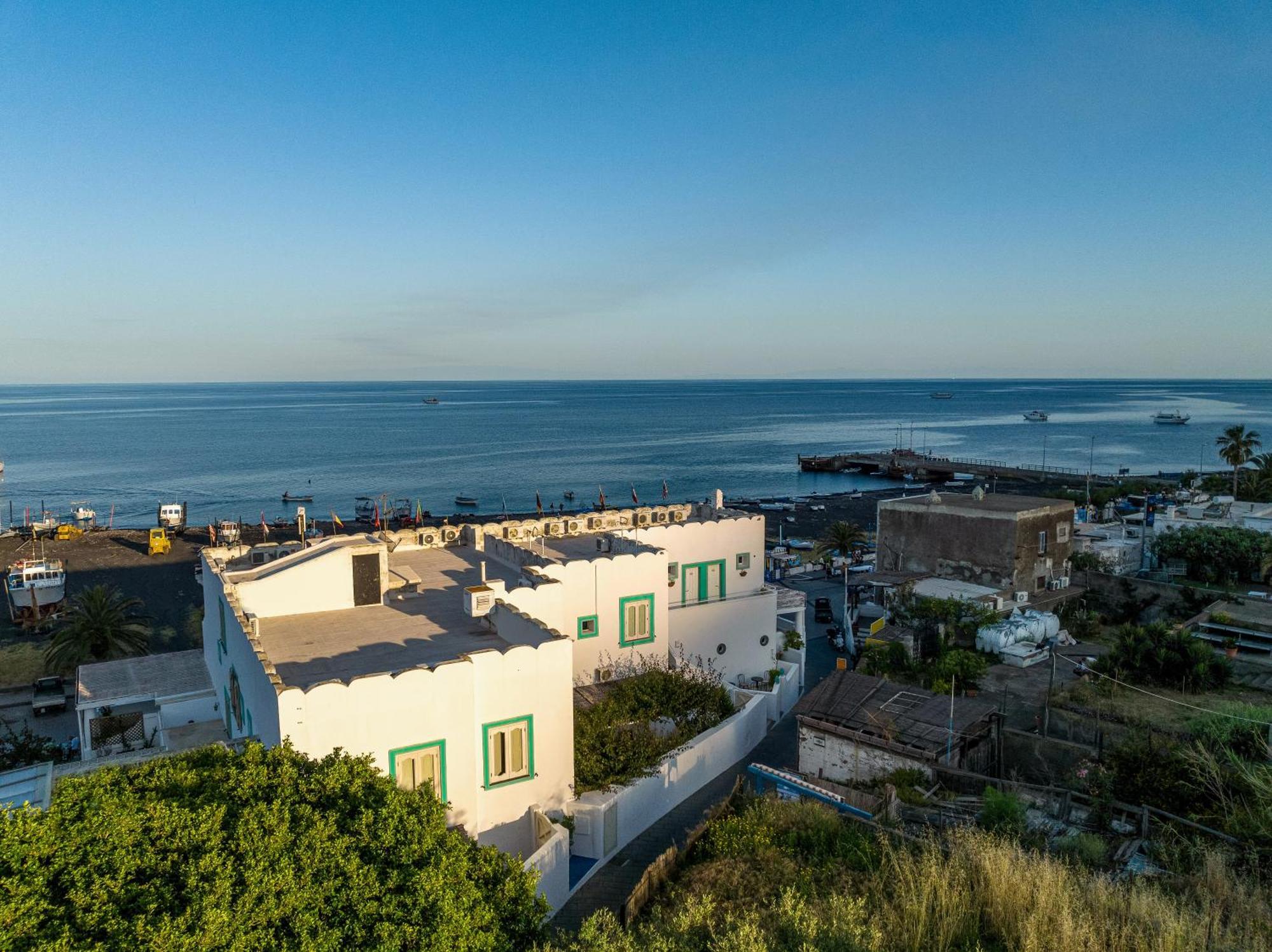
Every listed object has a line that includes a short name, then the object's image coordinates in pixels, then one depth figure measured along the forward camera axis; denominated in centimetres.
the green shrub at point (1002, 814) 1394
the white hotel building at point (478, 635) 1466
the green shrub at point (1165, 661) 2402
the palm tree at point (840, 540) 5319
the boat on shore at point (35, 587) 4208
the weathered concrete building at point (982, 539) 3506
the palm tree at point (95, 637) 3062
